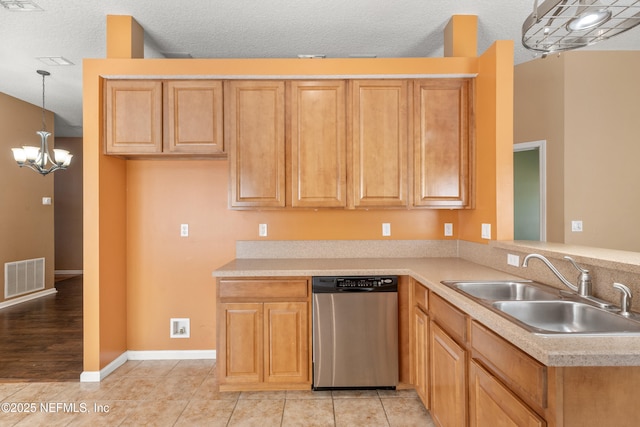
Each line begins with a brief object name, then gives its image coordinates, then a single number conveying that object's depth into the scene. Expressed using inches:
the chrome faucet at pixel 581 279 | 66.2
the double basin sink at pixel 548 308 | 55.6
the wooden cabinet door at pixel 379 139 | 115.3
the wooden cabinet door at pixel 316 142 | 115.4
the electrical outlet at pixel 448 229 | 128.5
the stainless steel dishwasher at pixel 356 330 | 102.0
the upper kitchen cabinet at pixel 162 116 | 114.7
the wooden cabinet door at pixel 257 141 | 114.8
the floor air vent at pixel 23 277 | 200.1
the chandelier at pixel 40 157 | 168.7
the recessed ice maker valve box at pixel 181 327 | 132.0
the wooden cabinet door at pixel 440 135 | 115.0
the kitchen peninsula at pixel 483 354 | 44.1
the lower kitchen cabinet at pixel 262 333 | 102.7
